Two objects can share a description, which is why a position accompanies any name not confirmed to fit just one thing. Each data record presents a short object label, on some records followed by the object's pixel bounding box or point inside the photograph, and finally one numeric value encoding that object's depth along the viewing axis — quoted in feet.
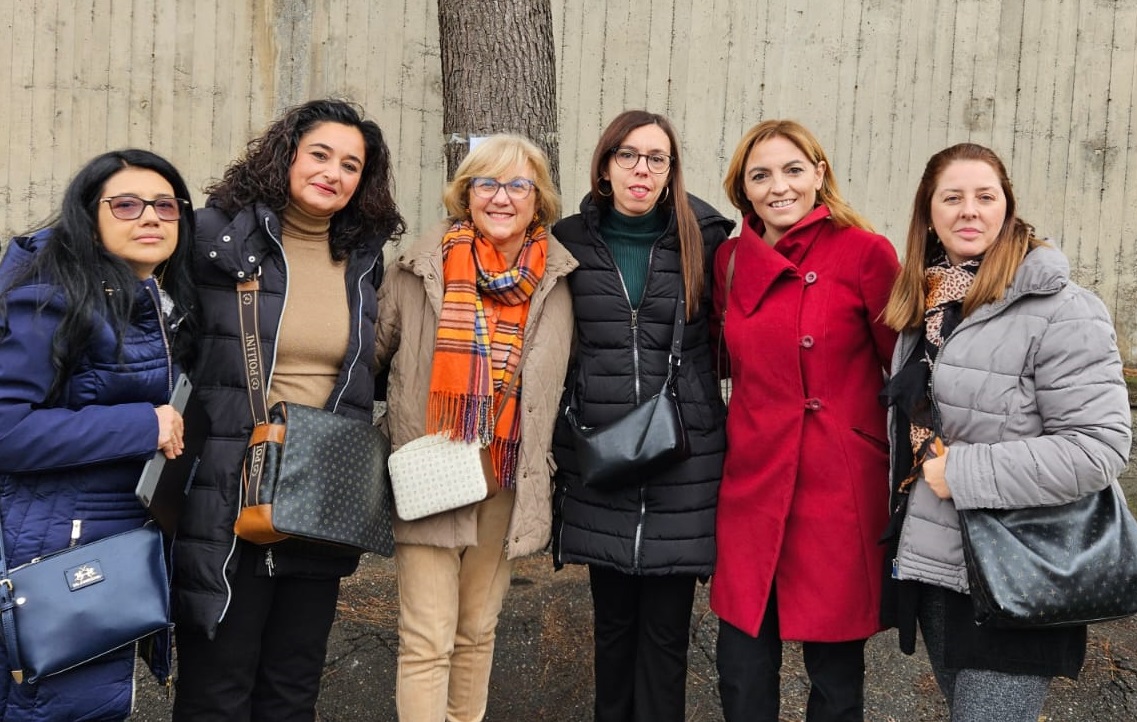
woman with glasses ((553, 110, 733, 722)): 9.41
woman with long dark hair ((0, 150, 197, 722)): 6.91
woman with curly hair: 8.10
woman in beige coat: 9.12
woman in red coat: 8.91
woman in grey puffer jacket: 7.28
